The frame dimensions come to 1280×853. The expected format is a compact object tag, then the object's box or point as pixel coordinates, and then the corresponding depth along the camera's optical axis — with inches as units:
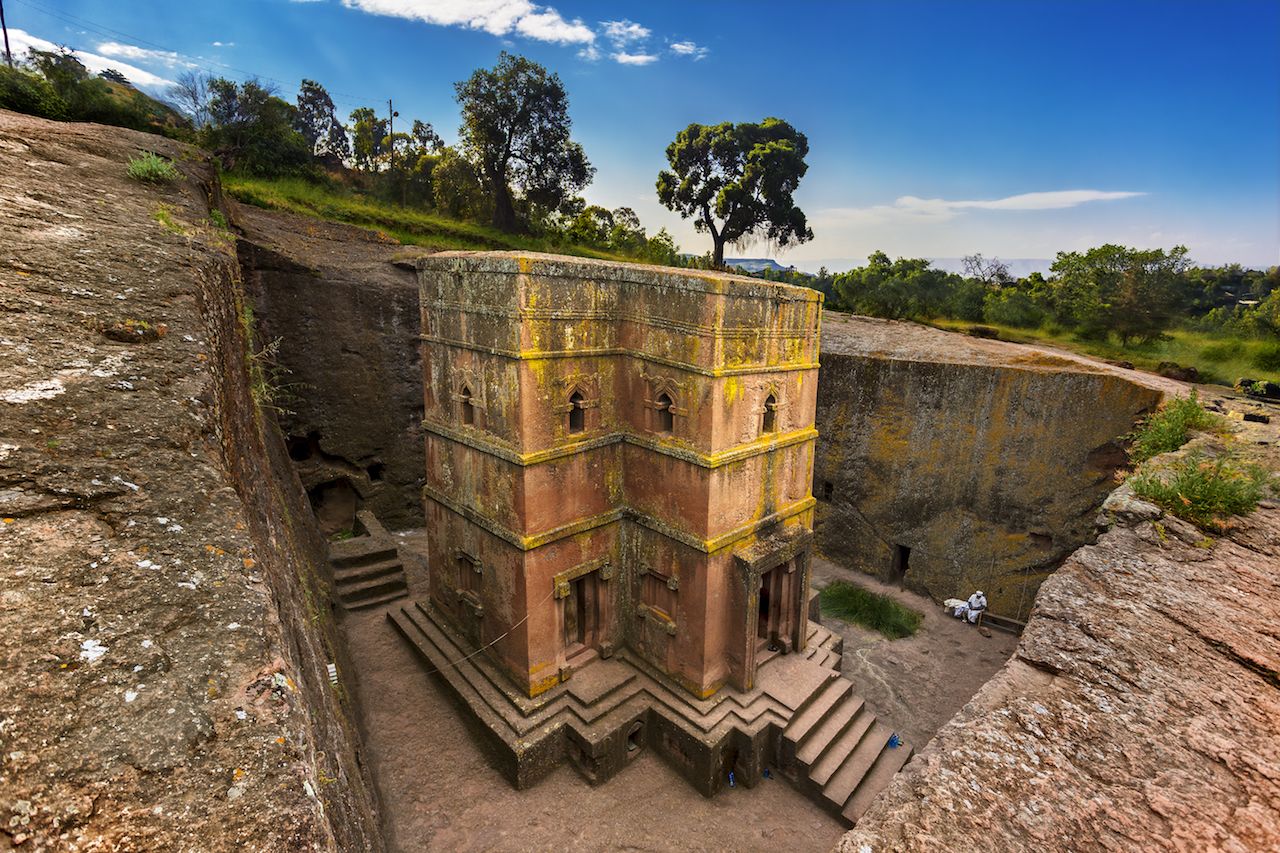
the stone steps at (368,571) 486.0
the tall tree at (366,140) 1243.8
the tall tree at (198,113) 916.0
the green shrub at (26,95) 501.7
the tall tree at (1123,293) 792.9
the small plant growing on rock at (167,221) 240.4
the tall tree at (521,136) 888.3
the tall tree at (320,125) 1325.0
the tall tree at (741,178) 1115.9
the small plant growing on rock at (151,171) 323.6
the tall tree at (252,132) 856.3
